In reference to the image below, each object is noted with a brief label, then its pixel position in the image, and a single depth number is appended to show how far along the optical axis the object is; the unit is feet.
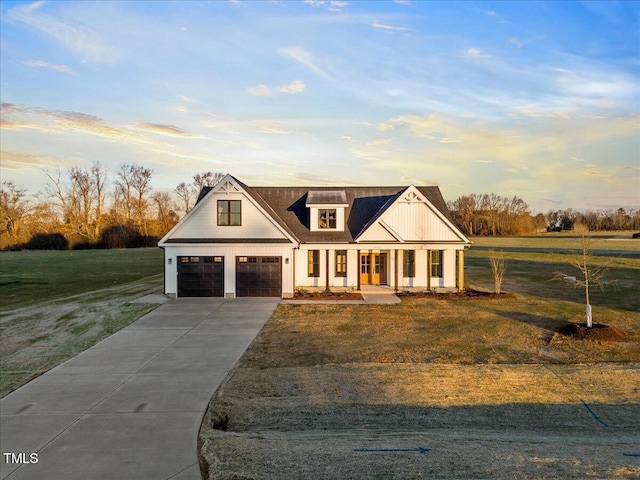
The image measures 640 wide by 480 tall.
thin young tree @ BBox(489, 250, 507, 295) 74.64
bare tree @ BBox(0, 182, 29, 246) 226.58
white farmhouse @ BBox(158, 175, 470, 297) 72.69
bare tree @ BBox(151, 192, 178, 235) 269.64
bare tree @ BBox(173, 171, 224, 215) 286.25
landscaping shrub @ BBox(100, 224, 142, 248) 230.89
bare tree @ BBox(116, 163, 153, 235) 256.52
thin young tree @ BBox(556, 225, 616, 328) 48.91
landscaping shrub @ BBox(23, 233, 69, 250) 222.89
